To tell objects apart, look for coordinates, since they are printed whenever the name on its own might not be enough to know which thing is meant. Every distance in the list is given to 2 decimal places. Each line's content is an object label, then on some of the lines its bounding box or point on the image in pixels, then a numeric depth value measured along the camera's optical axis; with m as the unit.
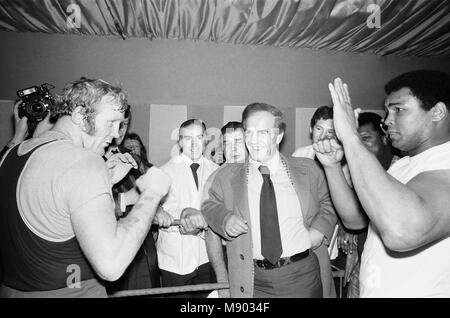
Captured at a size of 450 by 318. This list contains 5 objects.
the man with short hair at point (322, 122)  2.88
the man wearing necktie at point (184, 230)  2.71
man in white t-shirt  0.96
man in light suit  1.85
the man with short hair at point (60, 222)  1.07
